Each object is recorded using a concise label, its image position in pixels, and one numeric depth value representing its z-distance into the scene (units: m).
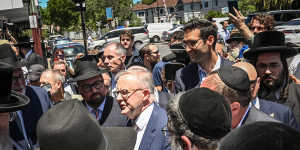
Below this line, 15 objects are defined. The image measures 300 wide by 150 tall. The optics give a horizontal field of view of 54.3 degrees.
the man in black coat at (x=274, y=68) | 2.96
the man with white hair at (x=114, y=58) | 4.68
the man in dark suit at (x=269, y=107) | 2.65
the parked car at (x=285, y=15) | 18.16
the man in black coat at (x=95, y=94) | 3.51
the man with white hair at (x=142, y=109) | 2.60
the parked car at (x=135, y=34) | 28.15
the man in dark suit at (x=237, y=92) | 2.36
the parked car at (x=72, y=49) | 16.02
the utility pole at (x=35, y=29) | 10.60
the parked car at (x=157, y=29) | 34.31
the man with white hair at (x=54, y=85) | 4.45
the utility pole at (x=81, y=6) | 10.28
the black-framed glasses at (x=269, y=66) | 3.01
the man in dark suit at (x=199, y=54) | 3.55
